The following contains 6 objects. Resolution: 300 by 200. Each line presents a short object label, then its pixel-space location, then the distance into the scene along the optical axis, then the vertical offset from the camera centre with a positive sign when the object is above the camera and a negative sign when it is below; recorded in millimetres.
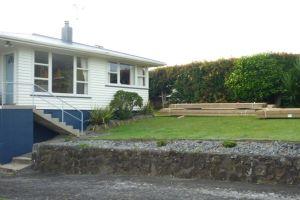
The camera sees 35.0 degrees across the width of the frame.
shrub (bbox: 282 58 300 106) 21531 +665
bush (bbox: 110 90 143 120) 21750 -184
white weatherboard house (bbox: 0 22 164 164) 18297 +934
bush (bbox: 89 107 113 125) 20469 -739
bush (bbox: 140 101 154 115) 23516 -538
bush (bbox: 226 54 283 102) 22188 +994
